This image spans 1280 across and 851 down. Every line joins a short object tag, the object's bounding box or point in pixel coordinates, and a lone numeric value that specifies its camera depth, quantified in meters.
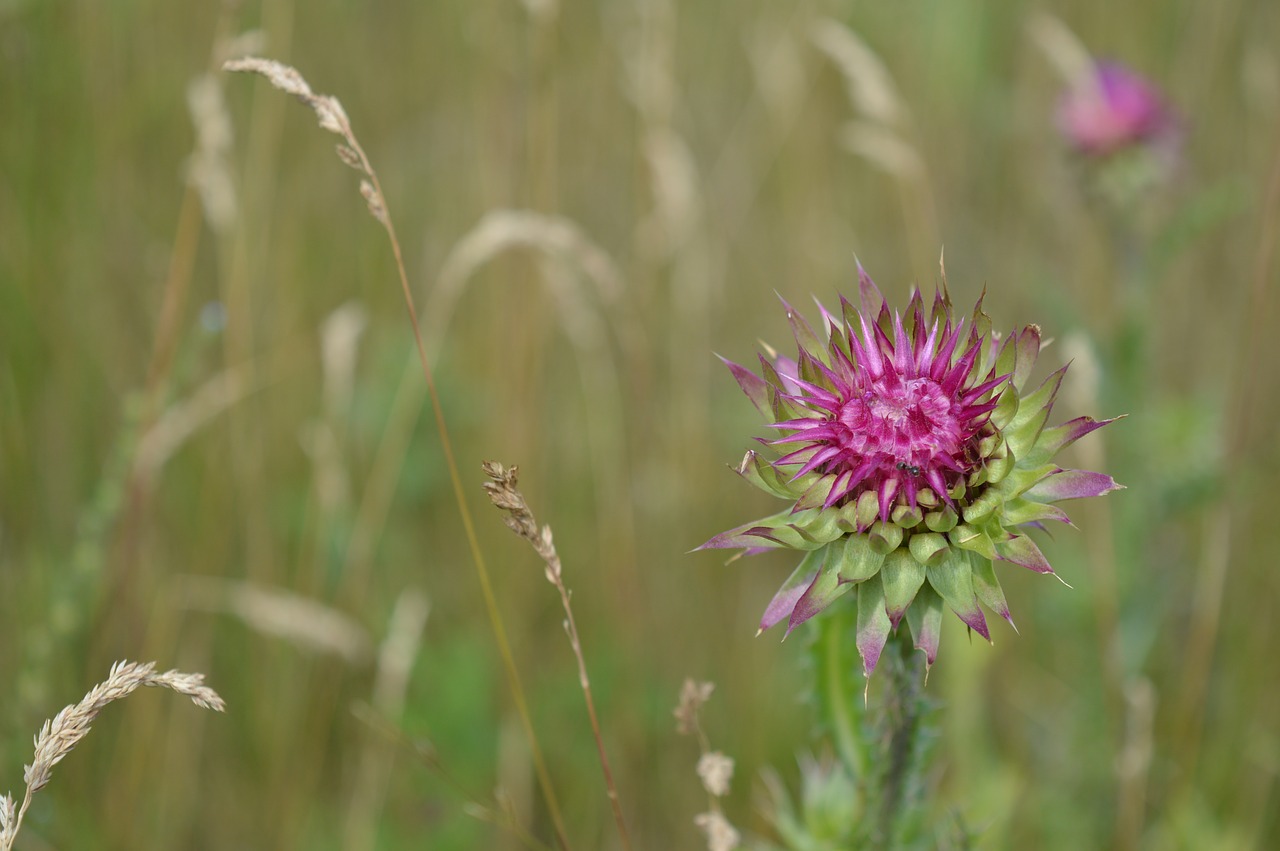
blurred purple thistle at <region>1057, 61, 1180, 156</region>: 1.11
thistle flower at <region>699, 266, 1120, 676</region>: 0.76
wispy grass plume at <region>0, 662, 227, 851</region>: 0.74
